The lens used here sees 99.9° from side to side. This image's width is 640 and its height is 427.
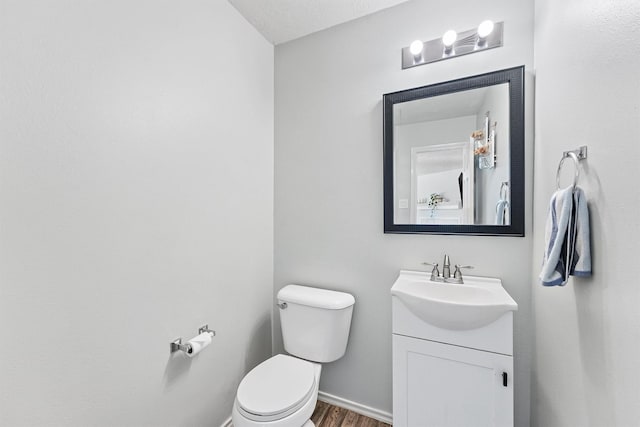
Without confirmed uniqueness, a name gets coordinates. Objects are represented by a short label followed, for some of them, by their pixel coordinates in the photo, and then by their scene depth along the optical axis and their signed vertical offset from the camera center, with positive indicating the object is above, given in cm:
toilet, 115 -84
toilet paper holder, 119 -61
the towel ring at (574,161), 84 +15
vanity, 112 -65
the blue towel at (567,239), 81 -10
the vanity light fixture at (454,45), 134 +86
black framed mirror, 133 +28
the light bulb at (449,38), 140 +89
